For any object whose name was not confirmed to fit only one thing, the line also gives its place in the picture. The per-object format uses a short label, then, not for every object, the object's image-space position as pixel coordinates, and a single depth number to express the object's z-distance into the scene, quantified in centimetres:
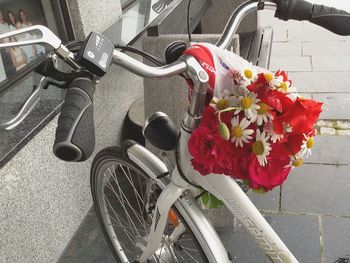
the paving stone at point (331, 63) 470
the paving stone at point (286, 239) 262
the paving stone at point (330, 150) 336
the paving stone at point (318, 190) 294
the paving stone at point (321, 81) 430
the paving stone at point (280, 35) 560
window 251
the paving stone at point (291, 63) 478
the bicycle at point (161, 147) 101
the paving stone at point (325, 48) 508
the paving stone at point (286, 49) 515
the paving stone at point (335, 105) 384
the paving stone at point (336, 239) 257
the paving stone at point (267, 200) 299
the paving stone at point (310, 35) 547
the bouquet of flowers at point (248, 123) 119
